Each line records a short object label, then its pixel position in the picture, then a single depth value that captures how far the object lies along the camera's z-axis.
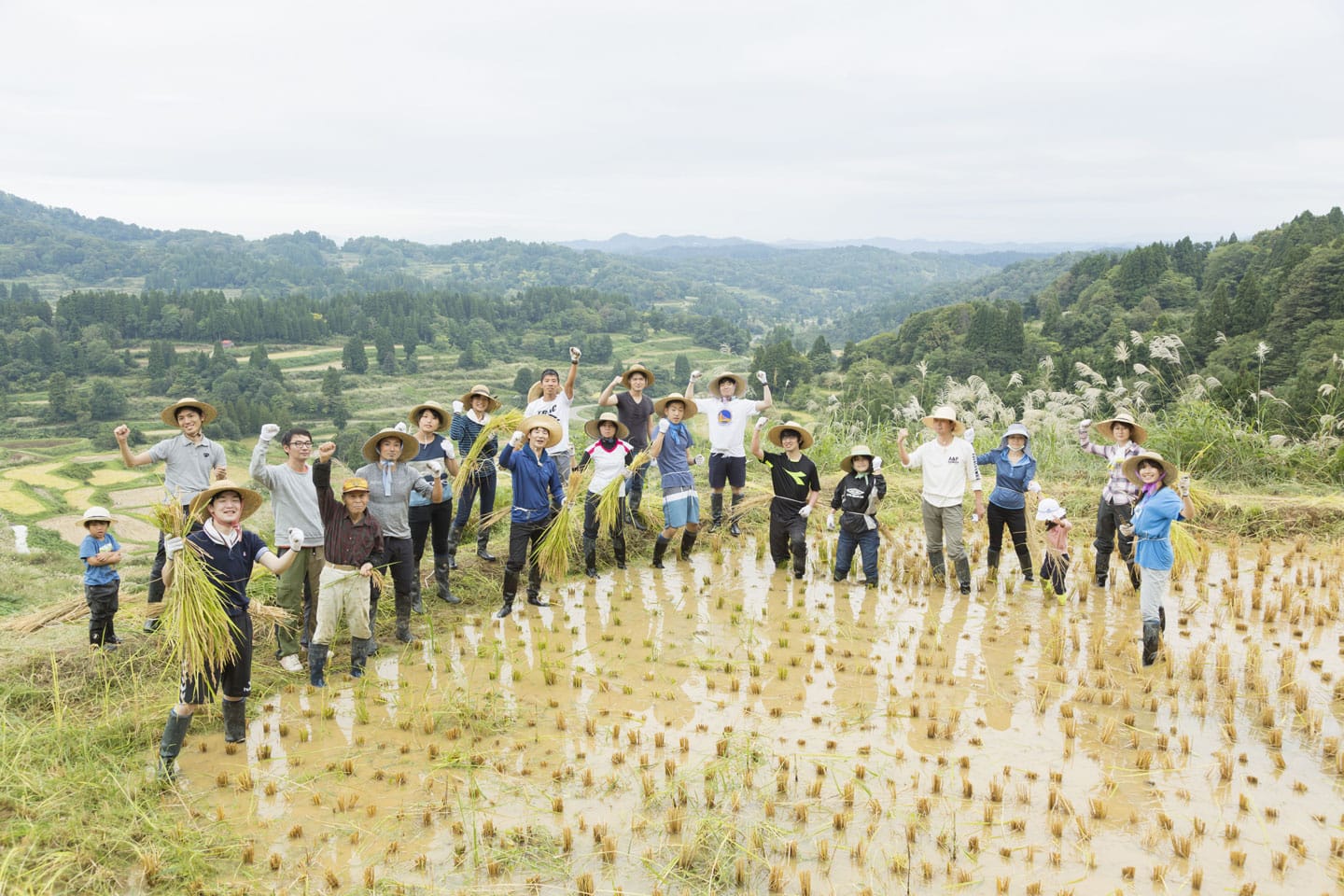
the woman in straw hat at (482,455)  7.81
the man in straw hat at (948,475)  7.44
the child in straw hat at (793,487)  7.96
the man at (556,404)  7.80
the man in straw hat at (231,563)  4.78
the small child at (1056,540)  7.32
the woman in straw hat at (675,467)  8.02
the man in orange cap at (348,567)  5.66
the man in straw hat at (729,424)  8.27
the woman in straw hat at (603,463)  7.91
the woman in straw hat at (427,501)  6.87
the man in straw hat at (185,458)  6.09
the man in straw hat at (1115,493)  7.29
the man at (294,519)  5.73
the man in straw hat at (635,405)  8.34
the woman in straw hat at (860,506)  7.62
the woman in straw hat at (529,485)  6.91
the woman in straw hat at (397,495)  6.18
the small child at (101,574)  5.79
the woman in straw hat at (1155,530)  5.89
